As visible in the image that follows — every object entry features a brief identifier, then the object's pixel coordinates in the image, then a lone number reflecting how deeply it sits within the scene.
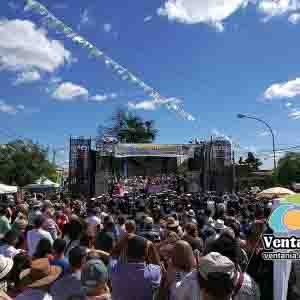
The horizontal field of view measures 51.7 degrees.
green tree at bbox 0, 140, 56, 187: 30.85
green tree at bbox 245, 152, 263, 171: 49.99
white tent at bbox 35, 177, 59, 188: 23.32
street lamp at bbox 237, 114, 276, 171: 21.90
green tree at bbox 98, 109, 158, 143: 43.99
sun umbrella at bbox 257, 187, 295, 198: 11.40
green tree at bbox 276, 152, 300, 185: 38.16
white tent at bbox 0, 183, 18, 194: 14.58
